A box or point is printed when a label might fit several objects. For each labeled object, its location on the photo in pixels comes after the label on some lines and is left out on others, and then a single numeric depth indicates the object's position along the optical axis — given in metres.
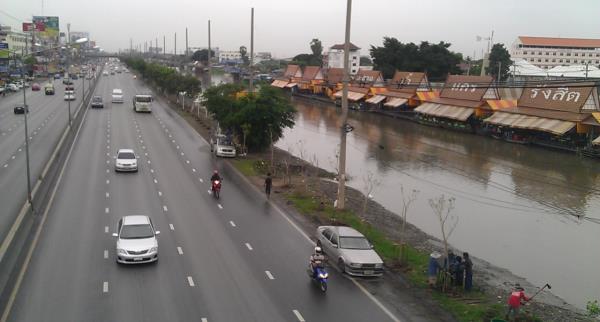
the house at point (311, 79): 112.81
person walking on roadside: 27.97
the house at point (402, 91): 78.81
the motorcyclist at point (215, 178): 27.92
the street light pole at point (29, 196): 23.39
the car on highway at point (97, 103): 68.94
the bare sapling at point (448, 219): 26.42
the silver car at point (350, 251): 17.31
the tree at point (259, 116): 42.56
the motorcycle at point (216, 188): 27.73
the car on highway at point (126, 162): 32.75
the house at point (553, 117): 51.00
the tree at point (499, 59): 122.62
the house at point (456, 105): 64.25
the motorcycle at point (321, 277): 16.05
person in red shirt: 14.17
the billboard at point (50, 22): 114.12
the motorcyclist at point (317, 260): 16.36
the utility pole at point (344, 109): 24.65
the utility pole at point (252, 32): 52.69
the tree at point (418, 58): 104.19
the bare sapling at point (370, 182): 32.78
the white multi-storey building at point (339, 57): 173.88
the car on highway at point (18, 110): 60.84
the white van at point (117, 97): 77.14
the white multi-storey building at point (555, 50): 173.50
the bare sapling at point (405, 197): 23.30
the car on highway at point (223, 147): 40.69
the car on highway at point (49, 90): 88.19
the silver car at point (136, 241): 17.36
